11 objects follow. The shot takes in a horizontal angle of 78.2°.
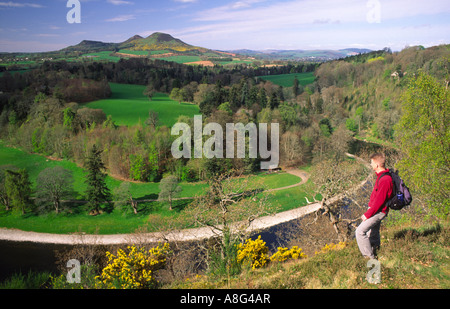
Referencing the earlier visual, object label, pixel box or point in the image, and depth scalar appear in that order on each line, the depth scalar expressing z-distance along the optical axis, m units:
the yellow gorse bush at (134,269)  8.50
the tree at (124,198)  35.25
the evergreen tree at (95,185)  35.09
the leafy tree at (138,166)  43.94
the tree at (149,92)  81.14
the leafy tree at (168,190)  35.72
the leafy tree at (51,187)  35.12
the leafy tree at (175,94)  82.53
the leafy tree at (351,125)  77.31
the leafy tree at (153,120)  56.72
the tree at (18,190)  34.78
